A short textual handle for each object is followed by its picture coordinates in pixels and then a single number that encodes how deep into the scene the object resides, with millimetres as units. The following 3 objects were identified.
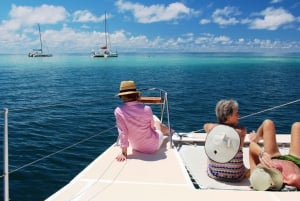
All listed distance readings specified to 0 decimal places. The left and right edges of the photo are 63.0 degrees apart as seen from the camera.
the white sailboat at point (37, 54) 96707
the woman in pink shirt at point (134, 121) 3621
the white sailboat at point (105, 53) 89983
